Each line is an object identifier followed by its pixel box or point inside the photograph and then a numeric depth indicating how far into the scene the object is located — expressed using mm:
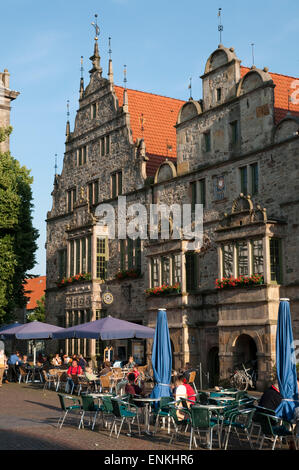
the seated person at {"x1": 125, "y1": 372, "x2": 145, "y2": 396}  16062
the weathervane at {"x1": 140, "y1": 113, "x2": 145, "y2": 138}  33094
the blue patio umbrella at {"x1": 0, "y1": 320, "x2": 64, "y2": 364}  26297
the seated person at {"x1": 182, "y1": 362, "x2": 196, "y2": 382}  21156
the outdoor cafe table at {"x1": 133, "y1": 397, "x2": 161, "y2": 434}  14148
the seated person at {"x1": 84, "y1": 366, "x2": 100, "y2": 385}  21294
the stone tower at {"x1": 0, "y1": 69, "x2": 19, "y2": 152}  41312
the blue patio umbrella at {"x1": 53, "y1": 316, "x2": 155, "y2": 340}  22344
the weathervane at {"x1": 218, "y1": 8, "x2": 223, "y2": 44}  26766
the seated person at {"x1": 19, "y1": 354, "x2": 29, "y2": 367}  28844
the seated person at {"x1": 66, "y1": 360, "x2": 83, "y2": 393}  22938
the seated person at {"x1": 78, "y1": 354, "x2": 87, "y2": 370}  24675
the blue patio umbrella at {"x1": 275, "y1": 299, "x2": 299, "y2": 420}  12570
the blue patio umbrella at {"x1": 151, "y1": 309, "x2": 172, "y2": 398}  15688
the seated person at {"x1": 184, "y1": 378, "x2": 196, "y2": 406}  14783
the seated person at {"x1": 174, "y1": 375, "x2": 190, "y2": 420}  14652
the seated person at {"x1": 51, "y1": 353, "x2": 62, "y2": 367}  26969
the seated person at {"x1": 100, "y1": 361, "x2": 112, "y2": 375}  21044
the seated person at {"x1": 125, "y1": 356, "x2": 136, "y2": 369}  24641
